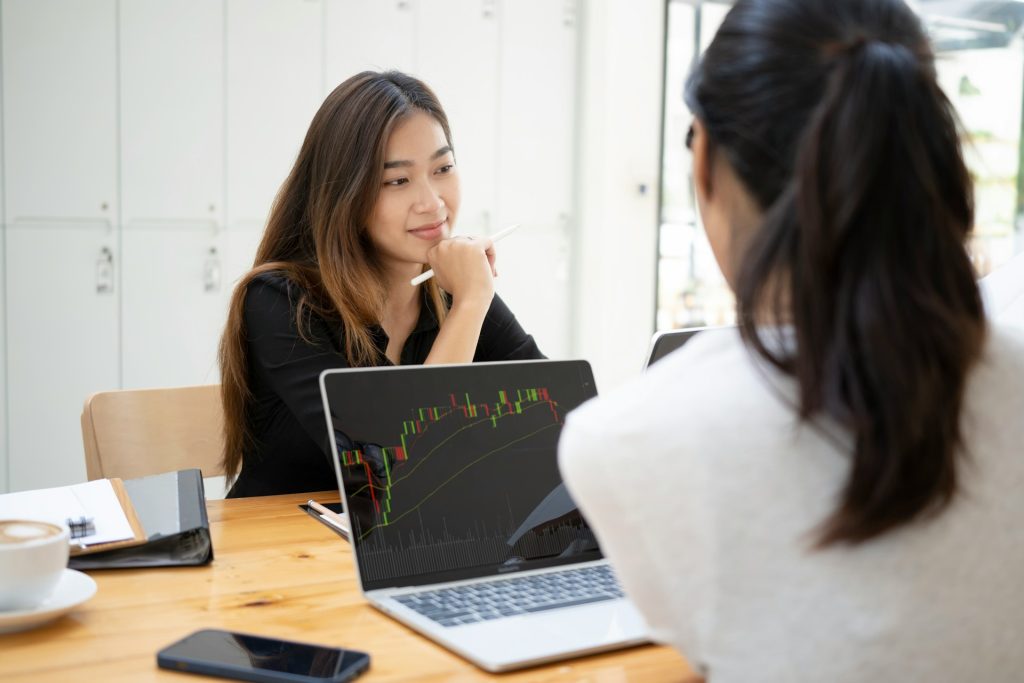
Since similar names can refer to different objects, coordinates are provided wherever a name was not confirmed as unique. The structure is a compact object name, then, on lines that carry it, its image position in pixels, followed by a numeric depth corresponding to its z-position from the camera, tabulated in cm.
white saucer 86
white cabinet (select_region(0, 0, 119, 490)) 335
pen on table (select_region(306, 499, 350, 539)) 127
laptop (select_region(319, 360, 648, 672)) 92
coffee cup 86
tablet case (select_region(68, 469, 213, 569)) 108
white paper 111
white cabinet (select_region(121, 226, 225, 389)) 358
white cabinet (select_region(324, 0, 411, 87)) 382
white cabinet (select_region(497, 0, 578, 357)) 422
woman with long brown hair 166
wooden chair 164
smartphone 79
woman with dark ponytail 60
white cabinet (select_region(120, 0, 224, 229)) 350
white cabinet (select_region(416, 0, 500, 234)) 400
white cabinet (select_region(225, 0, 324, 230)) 366
